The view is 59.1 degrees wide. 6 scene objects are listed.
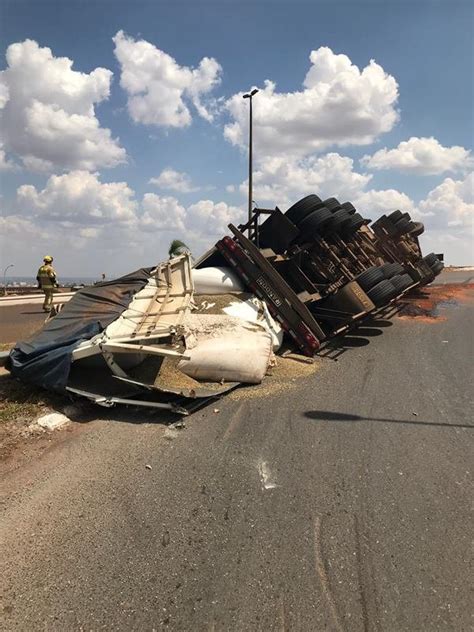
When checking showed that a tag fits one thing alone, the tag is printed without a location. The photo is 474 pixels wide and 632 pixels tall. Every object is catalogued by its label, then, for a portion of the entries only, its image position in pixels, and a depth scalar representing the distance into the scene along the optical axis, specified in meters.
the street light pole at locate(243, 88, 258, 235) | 17.44
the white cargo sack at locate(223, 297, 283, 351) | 7.51
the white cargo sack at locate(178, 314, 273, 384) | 6.21
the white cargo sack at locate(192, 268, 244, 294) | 8.20
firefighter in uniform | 11.95
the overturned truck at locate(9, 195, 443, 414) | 5.40
